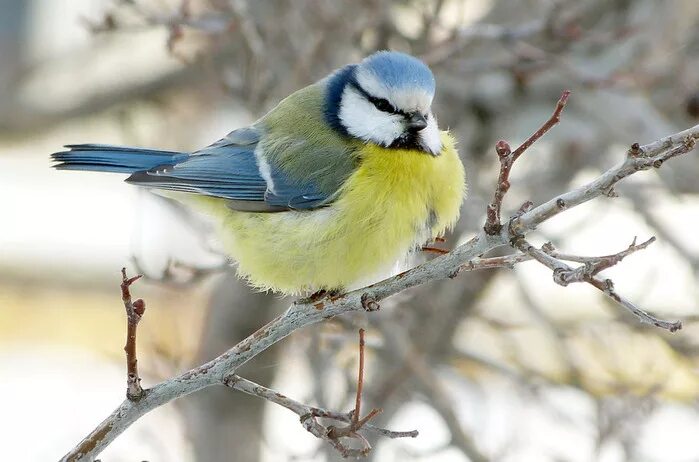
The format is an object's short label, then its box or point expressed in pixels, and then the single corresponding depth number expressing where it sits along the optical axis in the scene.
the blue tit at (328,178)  2.94
